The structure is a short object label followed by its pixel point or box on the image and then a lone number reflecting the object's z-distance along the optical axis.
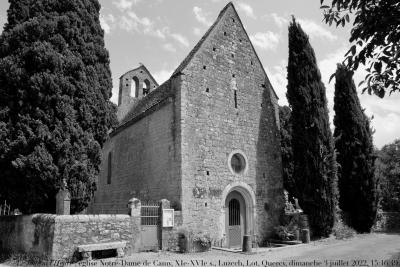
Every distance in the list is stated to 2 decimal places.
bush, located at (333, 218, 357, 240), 17.39
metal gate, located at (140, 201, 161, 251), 13.17
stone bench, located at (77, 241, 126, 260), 11.23
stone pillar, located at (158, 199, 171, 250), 13.41
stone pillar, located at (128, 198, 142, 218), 13.00
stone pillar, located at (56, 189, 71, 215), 12.39
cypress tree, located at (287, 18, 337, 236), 17.14
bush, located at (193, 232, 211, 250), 13.62
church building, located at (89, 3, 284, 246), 15.18
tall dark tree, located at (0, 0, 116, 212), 12.59
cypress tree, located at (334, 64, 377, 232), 20.25
